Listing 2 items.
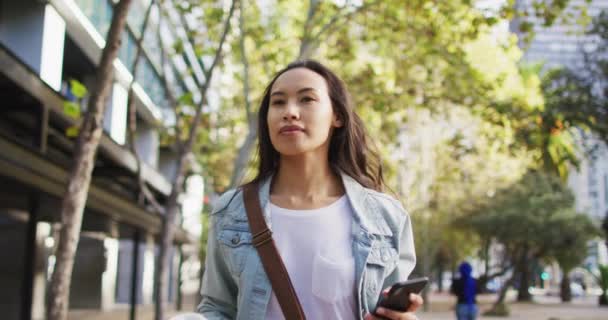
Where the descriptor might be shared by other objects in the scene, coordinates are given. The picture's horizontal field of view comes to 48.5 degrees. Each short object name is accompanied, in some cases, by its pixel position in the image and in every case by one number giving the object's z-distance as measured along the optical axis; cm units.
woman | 206
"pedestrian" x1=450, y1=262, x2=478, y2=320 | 1212
